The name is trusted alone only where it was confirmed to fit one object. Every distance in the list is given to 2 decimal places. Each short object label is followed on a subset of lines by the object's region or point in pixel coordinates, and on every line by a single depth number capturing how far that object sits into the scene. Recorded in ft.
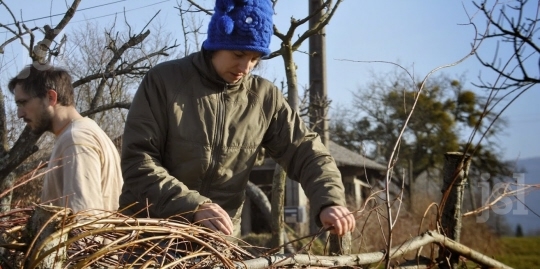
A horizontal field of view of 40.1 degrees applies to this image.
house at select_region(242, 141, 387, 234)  78.33
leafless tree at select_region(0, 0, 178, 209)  29.86
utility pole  33.96
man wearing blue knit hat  9.04
